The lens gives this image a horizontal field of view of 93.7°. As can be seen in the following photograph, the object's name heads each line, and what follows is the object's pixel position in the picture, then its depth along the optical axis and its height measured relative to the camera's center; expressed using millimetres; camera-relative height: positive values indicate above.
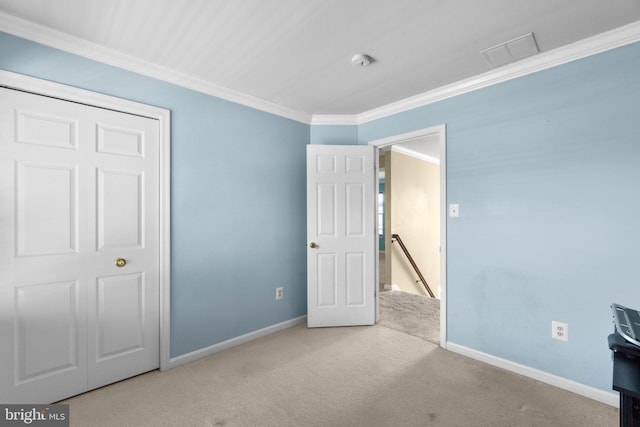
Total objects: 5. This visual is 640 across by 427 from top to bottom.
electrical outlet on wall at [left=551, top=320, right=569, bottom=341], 2115 -851
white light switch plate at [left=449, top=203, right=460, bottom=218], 2691 +14
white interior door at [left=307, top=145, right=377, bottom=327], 3307 -270
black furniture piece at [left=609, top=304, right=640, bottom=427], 900 -508
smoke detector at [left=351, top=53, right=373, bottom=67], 2187 +1129
